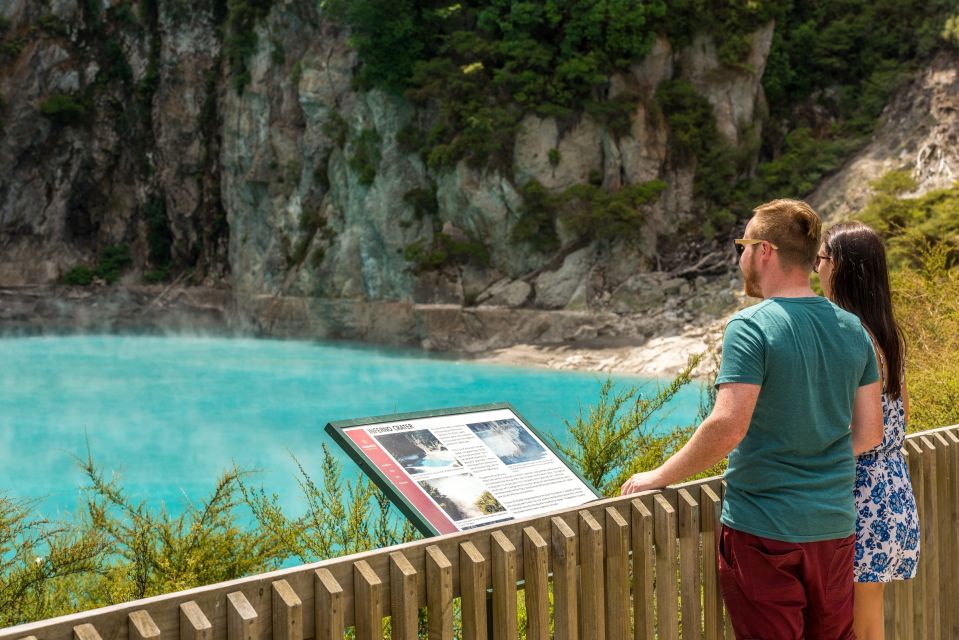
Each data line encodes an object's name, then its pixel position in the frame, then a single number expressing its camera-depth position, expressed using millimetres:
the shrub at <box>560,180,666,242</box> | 27781
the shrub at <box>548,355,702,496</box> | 5941
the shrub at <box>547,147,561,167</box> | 28875
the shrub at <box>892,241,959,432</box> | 6418
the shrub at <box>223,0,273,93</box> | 36406
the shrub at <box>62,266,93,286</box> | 41812
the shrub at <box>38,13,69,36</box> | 41750
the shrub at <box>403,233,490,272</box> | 29578
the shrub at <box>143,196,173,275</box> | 43031
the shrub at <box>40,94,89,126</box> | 41844
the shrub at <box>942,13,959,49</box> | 27245
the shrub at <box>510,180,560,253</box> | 28781
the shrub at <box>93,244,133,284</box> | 42438
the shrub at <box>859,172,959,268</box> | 20000
